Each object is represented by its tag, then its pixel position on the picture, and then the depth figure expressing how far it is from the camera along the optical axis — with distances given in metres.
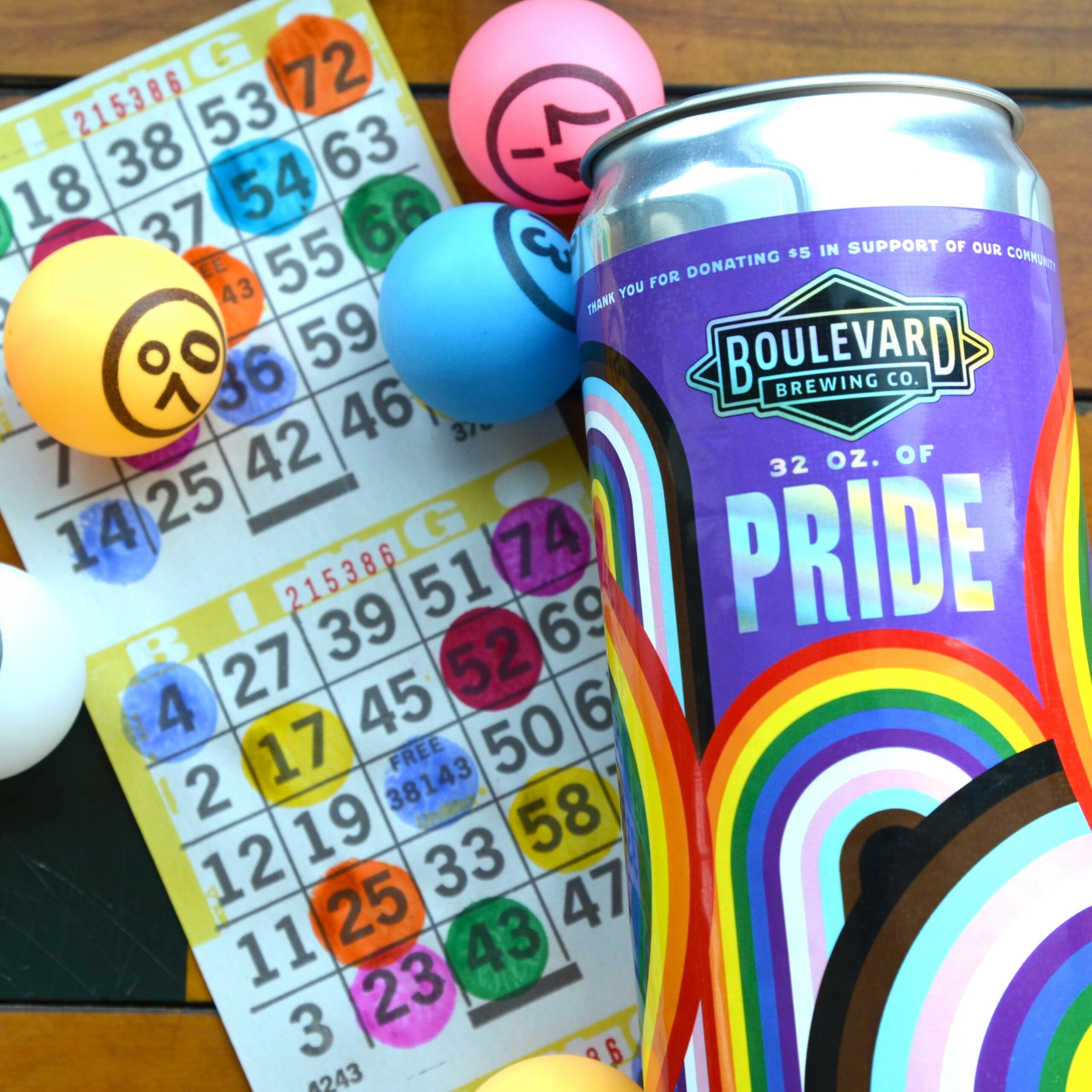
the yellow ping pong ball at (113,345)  0.26
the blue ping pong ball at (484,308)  0.26
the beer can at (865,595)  0.22
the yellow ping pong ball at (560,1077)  0.25
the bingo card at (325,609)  0.28
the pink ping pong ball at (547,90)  0.26
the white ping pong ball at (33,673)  0.26
